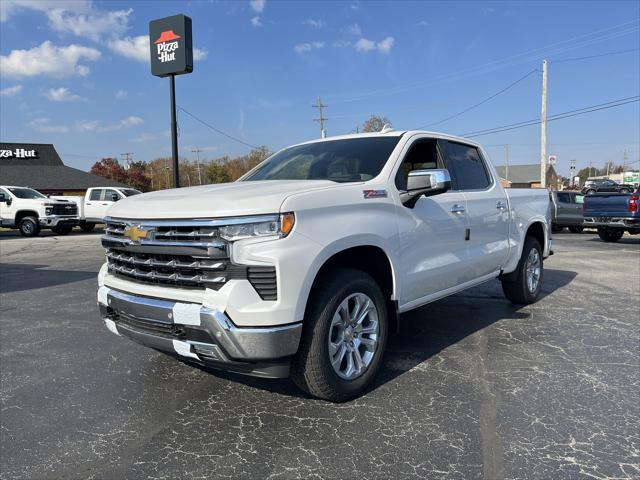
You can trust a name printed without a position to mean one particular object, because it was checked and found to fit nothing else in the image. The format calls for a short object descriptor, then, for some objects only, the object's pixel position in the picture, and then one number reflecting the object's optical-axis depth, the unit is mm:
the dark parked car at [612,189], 16198
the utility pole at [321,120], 53844
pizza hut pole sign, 18125
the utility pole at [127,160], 96112
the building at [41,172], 41438
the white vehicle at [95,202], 23109
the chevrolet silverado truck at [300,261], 2900
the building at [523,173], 105000
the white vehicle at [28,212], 21609
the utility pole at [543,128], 27078
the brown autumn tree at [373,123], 55900
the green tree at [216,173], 88688
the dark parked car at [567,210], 19719
